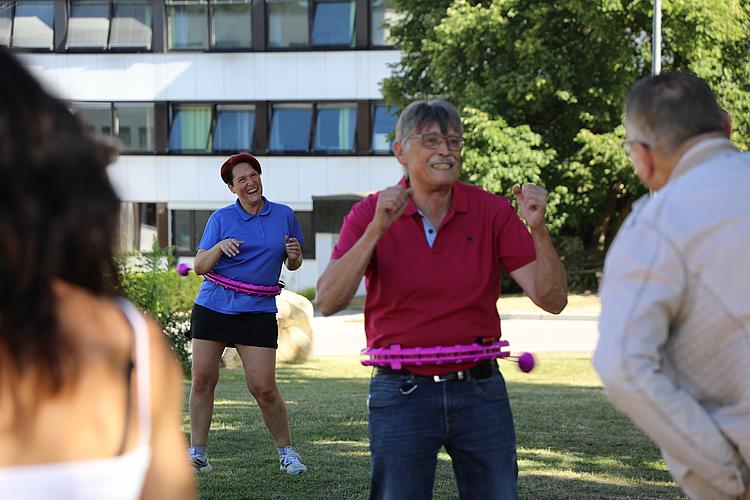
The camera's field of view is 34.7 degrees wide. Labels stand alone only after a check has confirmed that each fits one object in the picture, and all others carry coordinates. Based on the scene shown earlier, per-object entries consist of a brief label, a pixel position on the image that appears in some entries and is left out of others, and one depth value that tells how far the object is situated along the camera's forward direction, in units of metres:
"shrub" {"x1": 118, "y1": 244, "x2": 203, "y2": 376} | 16.67
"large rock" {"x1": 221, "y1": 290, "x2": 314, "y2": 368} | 18.75
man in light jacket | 3.22
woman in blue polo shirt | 8.29
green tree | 28.84
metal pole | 23.27
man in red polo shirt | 4.50
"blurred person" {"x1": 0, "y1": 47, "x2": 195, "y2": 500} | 1.94
